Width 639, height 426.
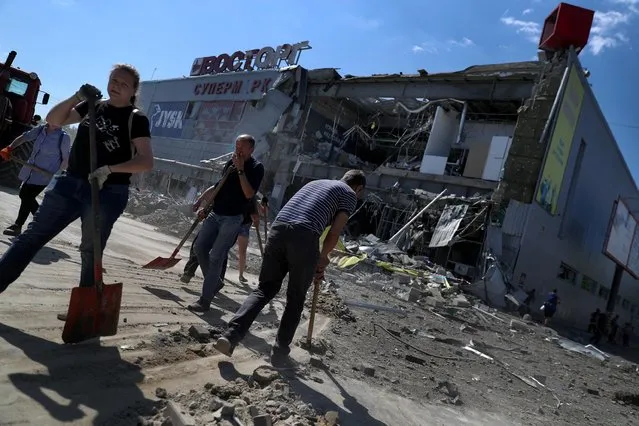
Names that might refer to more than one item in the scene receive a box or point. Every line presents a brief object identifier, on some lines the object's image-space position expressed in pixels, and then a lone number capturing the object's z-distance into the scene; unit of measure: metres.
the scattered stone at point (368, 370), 3.91
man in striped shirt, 3.18
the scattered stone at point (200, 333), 3.35
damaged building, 16.72
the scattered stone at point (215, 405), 2.30
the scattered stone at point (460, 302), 11.77
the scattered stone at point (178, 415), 1.98
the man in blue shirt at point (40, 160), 5.83
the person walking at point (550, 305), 14.62
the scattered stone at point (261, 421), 2.18
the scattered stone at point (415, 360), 4.95
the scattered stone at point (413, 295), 10.77
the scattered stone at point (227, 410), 2.23
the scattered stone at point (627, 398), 6.34
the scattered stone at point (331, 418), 2.50
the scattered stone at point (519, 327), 11.07
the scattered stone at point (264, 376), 2.76
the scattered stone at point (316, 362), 3.60
